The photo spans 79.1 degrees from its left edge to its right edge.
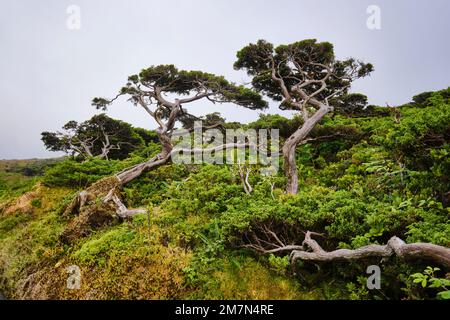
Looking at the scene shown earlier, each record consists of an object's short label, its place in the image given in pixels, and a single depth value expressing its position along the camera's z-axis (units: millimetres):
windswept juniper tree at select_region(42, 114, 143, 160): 22614
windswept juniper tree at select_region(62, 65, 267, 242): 12969
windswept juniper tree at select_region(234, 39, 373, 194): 13000
